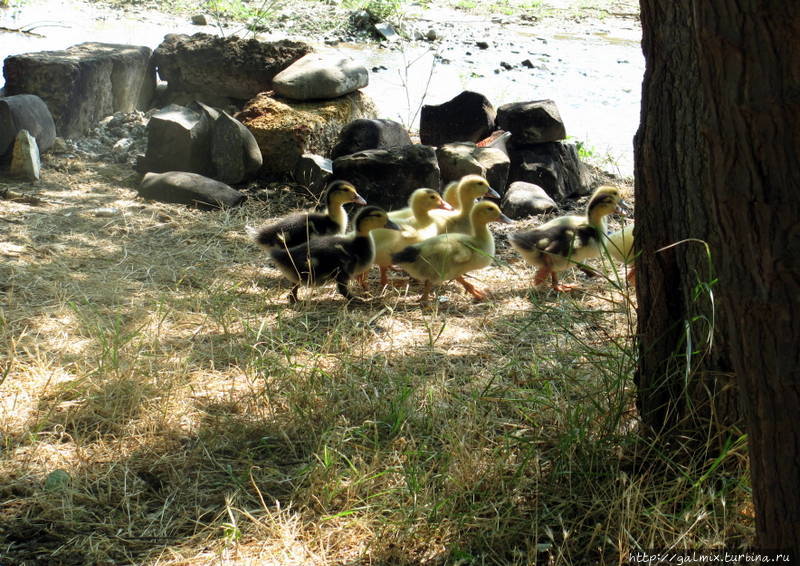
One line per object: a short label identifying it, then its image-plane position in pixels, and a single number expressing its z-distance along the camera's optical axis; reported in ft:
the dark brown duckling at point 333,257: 15.90
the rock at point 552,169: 23.32
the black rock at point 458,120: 25.45
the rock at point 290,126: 23.38
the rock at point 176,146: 23.54
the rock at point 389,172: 21.17
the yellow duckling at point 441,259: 16.19
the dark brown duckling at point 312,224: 17.34
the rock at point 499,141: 23.75
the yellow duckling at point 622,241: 16.14
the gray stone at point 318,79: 24.77
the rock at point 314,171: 22.17
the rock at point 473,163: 22.33
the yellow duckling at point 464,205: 18.69
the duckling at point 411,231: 17.40
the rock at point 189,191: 21.49
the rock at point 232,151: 22.93
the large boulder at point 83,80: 25.18
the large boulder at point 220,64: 27.58
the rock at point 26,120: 22.68
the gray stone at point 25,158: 22.25
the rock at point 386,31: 48.62
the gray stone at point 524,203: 21.68
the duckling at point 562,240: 16.84
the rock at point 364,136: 22.85
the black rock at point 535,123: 23.95
